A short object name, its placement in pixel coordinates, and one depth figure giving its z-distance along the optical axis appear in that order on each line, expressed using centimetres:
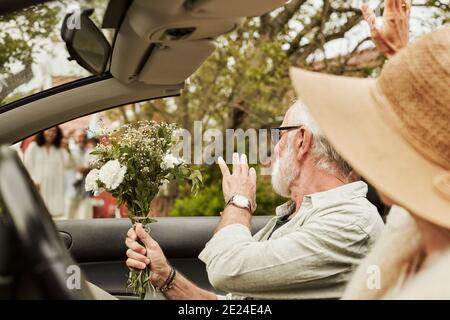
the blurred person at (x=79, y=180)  758
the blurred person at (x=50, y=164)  526
